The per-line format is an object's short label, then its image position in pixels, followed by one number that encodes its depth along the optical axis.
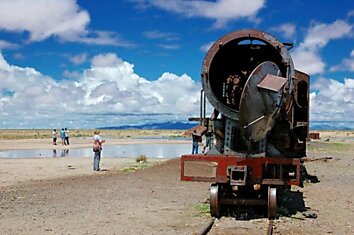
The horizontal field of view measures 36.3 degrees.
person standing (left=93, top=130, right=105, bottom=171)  23.25
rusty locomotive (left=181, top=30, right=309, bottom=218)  10.17
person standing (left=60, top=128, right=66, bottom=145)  52.84
